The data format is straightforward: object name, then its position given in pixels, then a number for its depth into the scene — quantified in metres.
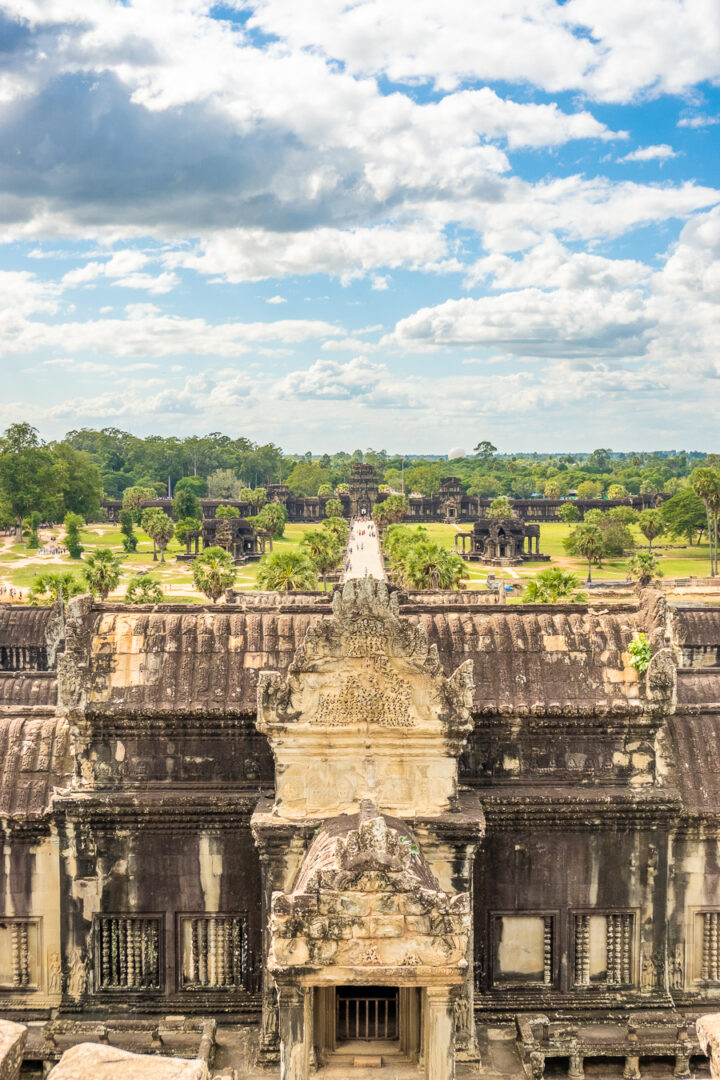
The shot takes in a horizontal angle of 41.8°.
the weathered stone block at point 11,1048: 10.38
